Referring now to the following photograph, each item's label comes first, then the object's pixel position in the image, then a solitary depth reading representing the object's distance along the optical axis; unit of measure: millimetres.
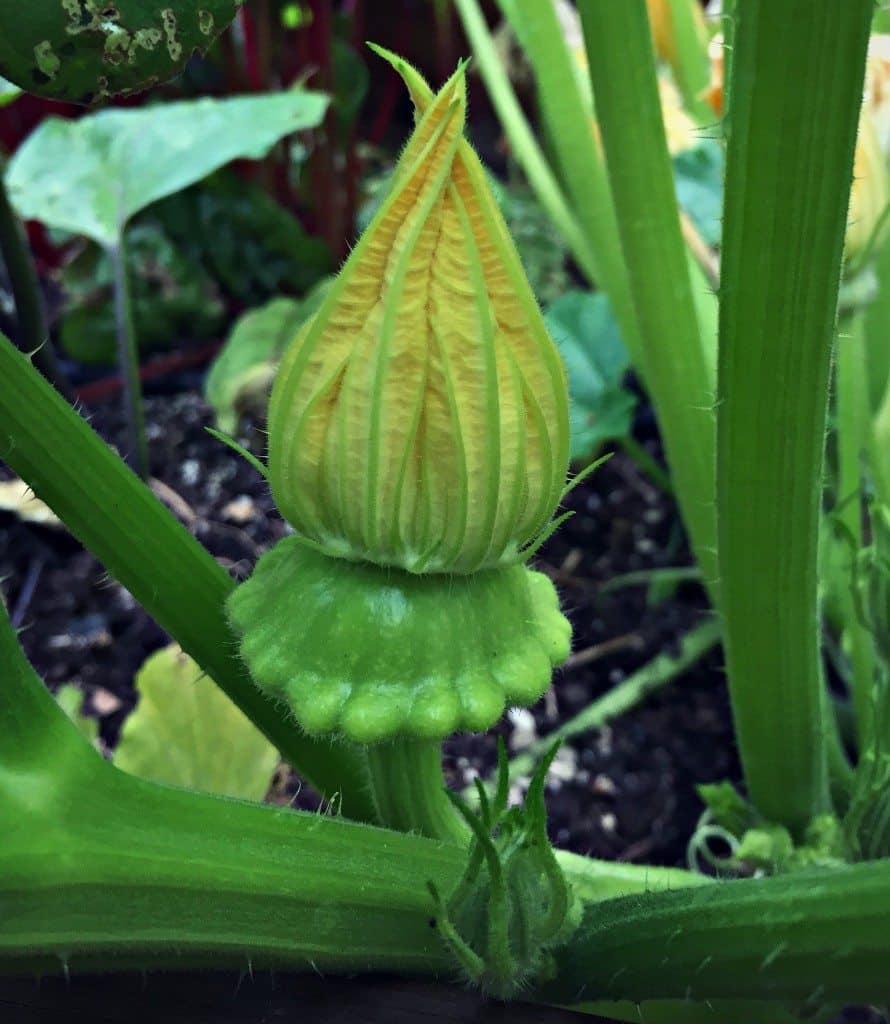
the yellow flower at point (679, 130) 333
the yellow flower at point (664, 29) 345
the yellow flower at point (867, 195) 254
